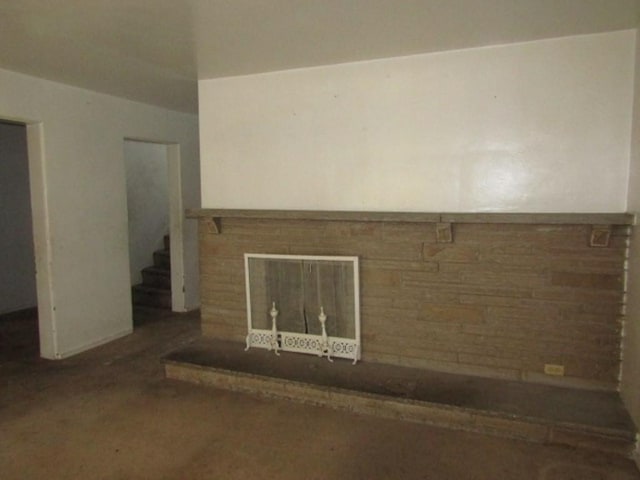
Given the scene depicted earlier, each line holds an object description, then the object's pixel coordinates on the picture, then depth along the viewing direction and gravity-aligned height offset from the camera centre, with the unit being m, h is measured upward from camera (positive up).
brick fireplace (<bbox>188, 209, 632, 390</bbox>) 2.51 -0.46
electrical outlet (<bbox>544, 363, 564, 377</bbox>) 2.61 -0.96
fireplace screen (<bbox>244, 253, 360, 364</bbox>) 3.00 -0.65
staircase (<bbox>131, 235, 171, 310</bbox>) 5.25 -0.90
